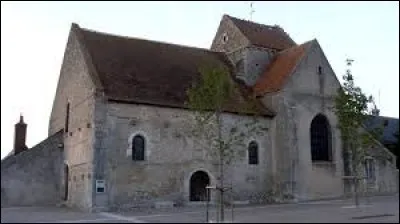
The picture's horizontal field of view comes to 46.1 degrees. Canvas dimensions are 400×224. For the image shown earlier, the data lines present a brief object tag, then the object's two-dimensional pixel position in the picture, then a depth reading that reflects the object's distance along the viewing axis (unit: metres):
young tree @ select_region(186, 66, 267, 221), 19.75
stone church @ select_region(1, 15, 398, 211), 24.80
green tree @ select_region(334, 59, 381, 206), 24.55
